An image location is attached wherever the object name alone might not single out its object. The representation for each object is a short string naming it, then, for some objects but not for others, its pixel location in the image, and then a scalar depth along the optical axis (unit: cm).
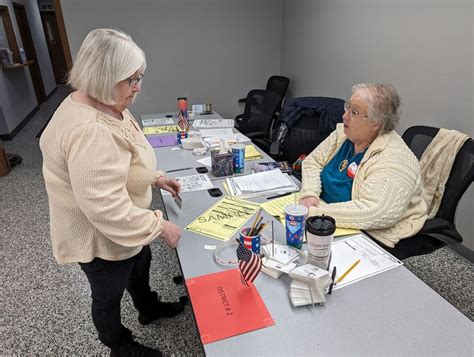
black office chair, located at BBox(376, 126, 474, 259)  140
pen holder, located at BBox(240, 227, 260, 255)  106
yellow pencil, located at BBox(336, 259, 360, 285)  101
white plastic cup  94
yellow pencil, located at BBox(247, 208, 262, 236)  108
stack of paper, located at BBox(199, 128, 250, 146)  233
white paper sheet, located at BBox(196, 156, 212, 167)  196
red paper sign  86
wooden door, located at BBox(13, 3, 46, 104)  614
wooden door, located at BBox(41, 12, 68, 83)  869
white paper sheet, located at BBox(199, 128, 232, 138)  252
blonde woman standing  89
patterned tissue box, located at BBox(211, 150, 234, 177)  176
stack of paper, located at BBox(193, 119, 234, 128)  275
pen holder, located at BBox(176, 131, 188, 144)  233
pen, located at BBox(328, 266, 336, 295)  95
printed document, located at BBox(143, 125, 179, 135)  258
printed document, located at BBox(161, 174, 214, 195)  164
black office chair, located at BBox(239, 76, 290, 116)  381
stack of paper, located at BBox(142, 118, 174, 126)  285
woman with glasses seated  130
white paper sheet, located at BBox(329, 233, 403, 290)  103
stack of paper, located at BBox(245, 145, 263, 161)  205
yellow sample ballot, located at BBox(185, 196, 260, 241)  126
